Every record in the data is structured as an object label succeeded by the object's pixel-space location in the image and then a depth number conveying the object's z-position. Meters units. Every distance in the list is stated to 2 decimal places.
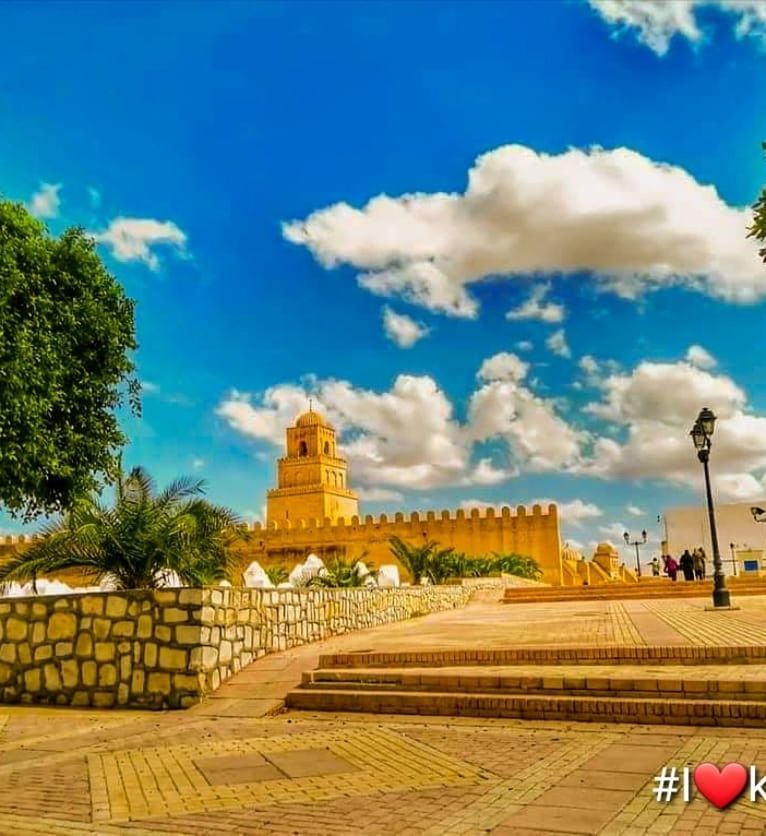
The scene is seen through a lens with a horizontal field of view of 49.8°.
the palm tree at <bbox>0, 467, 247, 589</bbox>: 10.97
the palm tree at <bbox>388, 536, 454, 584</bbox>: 26.42
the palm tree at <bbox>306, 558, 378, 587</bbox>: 18.42
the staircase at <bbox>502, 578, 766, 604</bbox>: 24.98
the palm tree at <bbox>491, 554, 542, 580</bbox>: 39.94
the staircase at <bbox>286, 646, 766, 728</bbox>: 6.36
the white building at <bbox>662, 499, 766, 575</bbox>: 50.34
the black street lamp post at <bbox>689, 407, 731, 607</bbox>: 15.45
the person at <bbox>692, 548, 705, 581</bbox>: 34.50
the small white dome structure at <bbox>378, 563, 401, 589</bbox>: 20.52
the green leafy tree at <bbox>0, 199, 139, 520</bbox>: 13.11
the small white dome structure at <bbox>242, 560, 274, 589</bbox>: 16.61
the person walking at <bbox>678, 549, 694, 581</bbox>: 31.88
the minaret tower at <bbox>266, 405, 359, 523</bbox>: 68.75
